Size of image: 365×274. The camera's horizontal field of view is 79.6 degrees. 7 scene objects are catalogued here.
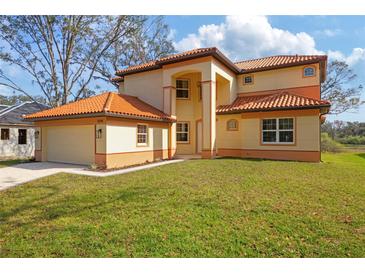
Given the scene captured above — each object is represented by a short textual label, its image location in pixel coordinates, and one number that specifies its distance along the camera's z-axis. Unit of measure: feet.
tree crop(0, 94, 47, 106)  176.33
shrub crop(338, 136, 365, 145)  151.07
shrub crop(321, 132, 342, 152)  94.58
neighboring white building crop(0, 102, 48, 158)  69.36
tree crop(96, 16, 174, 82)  89.33
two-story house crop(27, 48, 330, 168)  40.73
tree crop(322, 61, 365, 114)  96.53
